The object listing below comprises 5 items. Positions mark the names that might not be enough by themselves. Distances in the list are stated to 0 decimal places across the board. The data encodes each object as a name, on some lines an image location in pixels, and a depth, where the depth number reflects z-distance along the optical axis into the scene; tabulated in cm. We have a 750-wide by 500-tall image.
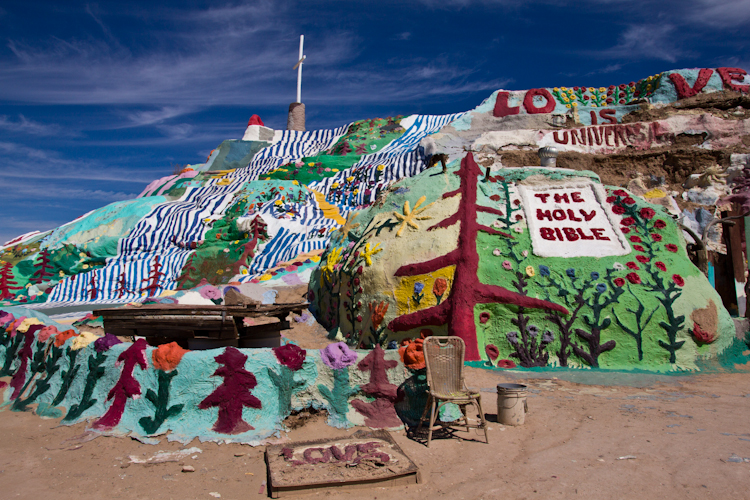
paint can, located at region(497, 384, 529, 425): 415
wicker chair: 406
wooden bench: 505
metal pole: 2791
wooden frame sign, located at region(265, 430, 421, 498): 307
